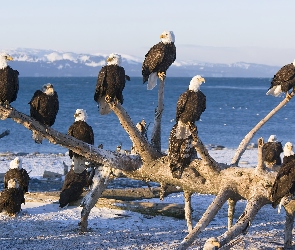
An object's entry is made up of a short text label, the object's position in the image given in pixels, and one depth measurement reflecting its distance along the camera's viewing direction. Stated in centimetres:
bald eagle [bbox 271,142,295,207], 1468
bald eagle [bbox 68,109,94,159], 1983
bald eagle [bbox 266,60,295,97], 1687
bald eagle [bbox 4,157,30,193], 2413
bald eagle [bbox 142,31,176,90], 1697
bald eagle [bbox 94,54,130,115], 1574
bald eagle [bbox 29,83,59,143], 1653
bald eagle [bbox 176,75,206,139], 1516
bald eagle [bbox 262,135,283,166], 2337
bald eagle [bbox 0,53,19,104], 1558
